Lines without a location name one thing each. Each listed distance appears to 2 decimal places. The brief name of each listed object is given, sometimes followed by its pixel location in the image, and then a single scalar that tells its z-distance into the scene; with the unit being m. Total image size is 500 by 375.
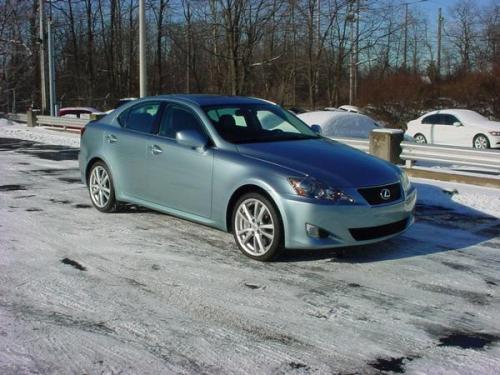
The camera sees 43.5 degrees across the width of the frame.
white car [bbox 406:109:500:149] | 20.14
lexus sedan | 5.54
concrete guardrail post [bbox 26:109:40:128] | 25.22
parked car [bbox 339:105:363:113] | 31.82
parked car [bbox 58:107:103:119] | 30.42
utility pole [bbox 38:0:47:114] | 29.23
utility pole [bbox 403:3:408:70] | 59.34
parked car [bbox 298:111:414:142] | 16.88
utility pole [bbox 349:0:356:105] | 42.62
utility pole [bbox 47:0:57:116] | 28.54
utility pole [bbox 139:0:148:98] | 20.05
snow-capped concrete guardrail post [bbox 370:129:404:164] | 11.39
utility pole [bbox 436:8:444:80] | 57.87
